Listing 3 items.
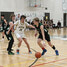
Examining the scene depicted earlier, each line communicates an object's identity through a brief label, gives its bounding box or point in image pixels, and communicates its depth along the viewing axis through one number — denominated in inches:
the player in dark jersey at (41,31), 450.9
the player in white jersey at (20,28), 488.6
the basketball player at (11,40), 508.5
